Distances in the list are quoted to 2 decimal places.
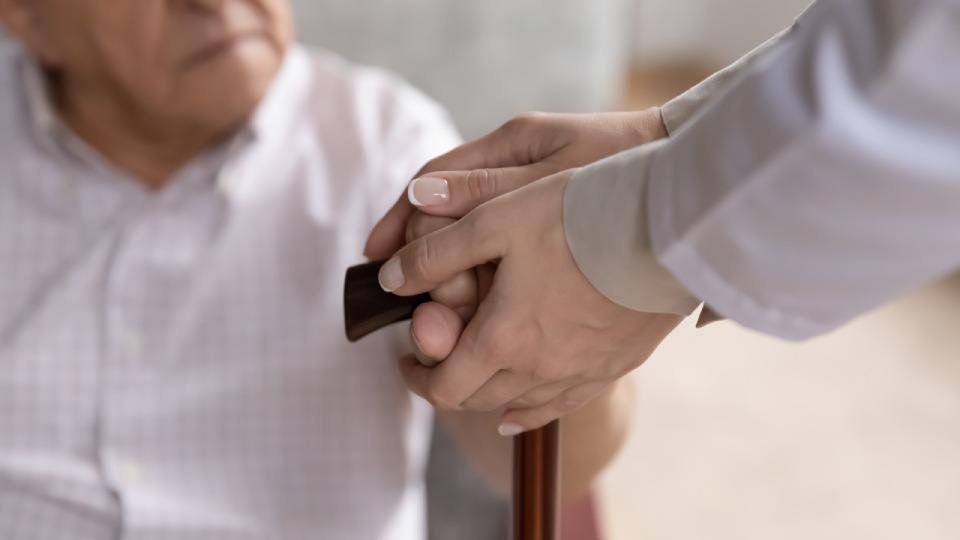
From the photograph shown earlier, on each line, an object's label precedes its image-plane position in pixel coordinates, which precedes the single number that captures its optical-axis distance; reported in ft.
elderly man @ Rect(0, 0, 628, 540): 3.71
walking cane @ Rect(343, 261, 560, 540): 2.56
